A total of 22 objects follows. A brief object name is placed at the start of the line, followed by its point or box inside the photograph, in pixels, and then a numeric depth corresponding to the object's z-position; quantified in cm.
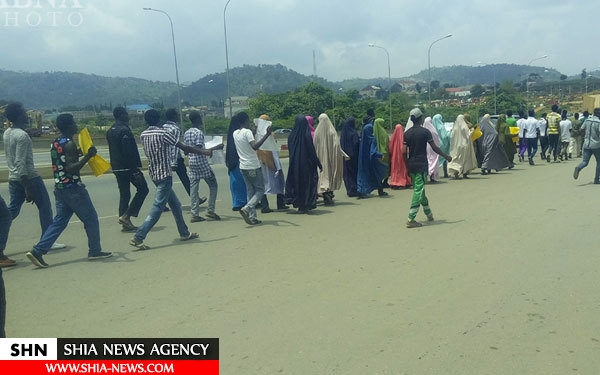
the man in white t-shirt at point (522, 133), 1907
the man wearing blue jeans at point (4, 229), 540
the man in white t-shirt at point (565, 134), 1933
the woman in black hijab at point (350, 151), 1184
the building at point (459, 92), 14909
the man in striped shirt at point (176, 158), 953
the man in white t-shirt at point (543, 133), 1927
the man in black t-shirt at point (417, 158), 822
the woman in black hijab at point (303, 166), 987
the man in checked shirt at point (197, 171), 945
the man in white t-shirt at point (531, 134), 1873
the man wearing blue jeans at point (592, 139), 1188
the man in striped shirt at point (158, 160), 736
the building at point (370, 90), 16323
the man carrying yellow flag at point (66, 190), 652
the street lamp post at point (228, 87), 3178
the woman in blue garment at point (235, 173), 950
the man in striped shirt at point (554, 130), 1920
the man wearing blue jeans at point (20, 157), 683
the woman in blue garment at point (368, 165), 1182
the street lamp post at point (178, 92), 3673
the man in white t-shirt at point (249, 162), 894
